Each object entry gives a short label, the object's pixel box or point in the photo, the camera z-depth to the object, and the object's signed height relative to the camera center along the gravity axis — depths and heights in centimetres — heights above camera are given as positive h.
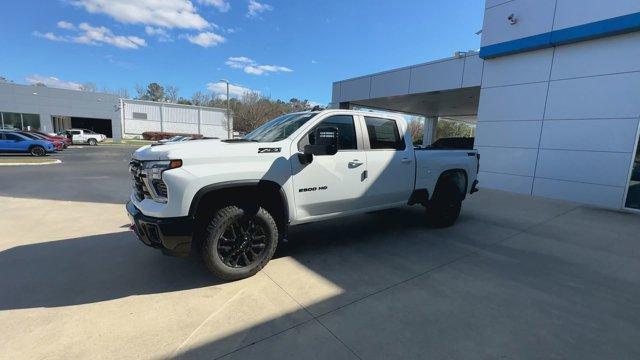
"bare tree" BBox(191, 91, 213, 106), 7256 +669
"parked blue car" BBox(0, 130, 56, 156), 1881 -138
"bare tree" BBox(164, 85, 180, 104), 8062 +753
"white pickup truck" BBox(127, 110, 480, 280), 331 -59
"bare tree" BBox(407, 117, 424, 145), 4619 +208
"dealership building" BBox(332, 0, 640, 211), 845 +143
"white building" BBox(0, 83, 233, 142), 4091 +168
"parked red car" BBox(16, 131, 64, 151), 2376 -159
